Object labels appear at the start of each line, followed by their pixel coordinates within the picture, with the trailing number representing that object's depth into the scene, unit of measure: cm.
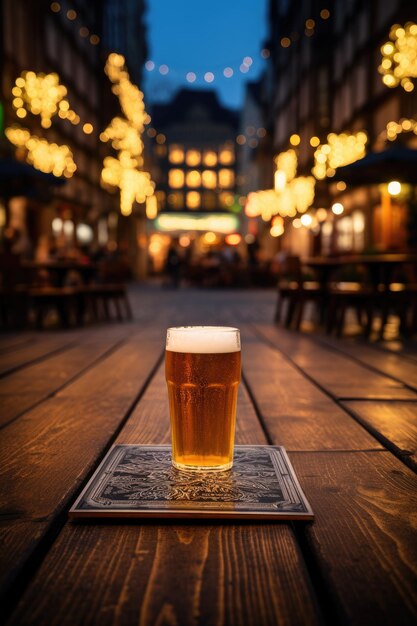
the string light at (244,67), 3272
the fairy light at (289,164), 2591
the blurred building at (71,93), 1669
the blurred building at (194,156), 5650
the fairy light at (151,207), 4294
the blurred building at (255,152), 3763
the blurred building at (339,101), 1656
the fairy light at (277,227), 3025
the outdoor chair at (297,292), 834
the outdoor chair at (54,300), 834
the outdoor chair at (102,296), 939
